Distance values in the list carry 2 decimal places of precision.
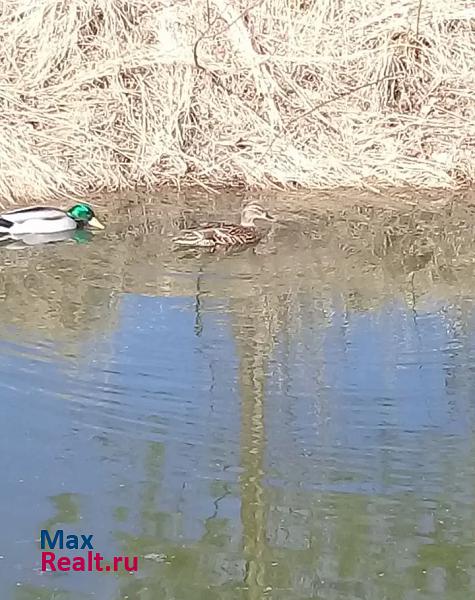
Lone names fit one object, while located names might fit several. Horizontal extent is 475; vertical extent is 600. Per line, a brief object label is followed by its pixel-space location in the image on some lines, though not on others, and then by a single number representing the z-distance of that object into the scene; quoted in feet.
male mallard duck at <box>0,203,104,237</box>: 26.99
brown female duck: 26.21
